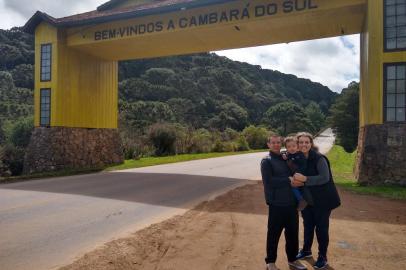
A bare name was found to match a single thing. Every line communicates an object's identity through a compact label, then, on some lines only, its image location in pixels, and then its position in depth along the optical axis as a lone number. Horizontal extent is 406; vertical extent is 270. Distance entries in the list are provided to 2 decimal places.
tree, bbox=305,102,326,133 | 94.56
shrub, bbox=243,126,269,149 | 50.59
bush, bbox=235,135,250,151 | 44.50
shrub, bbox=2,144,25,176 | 20.09
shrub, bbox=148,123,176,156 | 30.42
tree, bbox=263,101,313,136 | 75.19
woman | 5.23
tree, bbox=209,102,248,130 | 63.53
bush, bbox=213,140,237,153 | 39.34
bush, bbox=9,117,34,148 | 26.66
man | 4.96
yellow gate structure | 13.45
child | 5.08
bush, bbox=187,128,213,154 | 34.69
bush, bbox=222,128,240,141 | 46.59
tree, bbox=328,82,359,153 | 45.97
